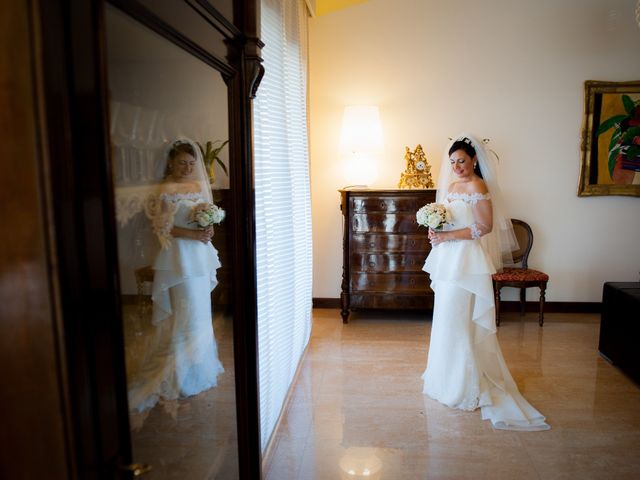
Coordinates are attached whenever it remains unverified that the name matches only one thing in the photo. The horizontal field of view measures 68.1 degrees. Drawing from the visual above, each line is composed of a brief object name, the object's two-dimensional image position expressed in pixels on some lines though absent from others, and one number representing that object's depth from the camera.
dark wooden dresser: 4.76
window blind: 2.47
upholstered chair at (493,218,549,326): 4.77
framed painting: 4.99
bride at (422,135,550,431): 3.15
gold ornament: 4.95
